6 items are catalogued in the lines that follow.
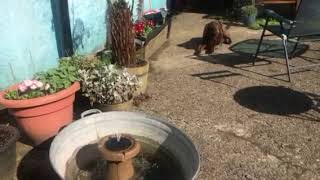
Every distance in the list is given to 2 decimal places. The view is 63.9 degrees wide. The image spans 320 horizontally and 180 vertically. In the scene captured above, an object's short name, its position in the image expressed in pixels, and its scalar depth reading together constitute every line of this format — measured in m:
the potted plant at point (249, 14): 5.31
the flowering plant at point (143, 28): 4.03
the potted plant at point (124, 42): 3.10
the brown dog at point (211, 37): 4.29
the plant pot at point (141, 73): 3.14
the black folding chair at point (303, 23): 3.32
